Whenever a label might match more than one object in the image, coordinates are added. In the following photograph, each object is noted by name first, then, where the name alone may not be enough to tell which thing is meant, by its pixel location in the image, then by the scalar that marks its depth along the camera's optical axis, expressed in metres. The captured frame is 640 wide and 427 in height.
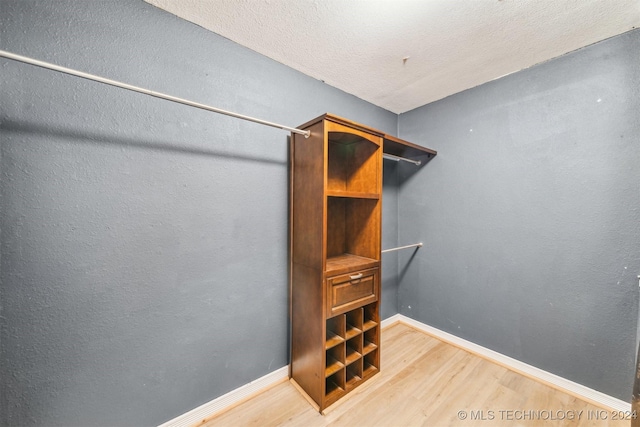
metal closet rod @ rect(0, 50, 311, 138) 0.69
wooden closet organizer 1.38
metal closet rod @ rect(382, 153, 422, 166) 2.17
